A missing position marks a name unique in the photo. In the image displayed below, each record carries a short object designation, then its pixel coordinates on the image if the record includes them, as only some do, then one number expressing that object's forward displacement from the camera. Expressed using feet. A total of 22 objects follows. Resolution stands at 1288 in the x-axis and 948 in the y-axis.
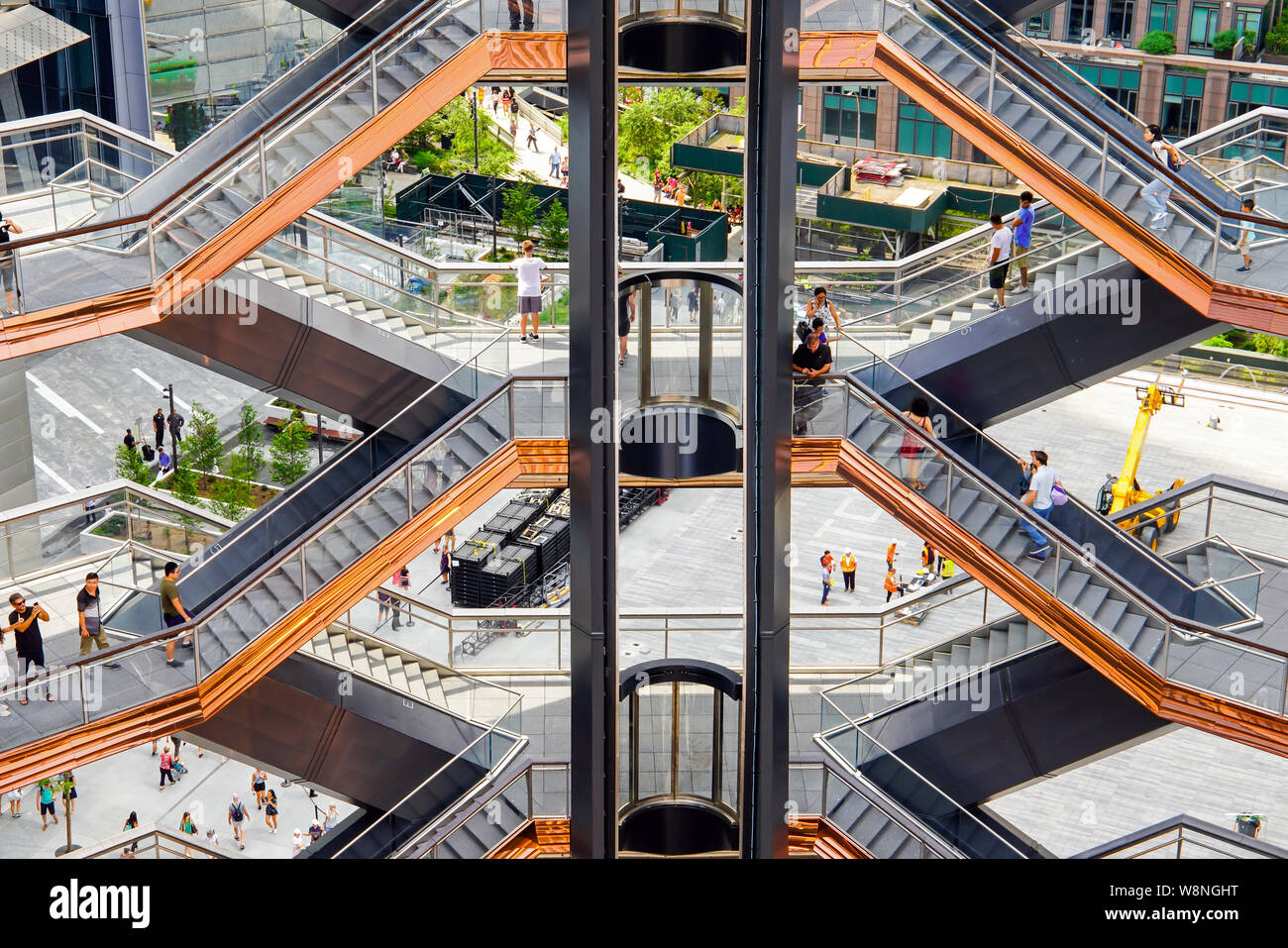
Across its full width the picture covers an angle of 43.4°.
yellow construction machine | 149.38
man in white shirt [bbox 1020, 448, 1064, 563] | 75.61
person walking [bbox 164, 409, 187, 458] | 151.64
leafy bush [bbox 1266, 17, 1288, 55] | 207.51
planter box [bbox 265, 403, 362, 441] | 164.55
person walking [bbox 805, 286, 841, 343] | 78.48
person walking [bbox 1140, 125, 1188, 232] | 73.56
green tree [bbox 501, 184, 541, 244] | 169.17
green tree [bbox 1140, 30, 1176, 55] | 207.62
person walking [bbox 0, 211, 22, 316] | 64.49
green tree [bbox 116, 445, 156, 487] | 136.05
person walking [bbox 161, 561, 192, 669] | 68.64
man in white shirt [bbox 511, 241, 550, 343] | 77.77
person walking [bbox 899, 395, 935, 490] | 74.64
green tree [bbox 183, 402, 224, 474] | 138.21
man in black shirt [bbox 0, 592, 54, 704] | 67.67
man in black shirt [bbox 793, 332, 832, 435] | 74.69
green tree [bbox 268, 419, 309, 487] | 139.13
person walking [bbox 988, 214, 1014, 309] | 80.84
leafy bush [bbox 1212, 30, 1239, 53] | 205.05
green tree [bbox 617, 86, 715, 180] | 207.51
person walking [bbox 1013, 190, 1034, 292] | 80.53
